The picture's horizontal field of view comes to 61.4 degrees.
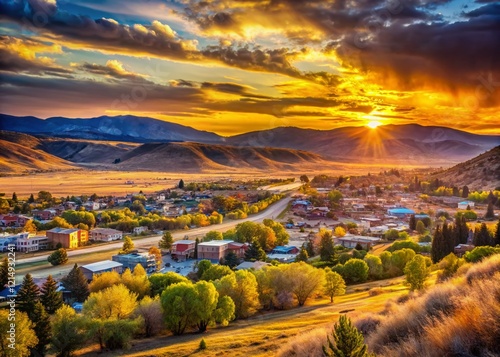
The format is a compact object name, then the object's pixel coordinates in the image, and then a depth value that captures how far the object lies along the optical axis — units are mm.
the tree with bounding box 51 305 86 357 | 25547
